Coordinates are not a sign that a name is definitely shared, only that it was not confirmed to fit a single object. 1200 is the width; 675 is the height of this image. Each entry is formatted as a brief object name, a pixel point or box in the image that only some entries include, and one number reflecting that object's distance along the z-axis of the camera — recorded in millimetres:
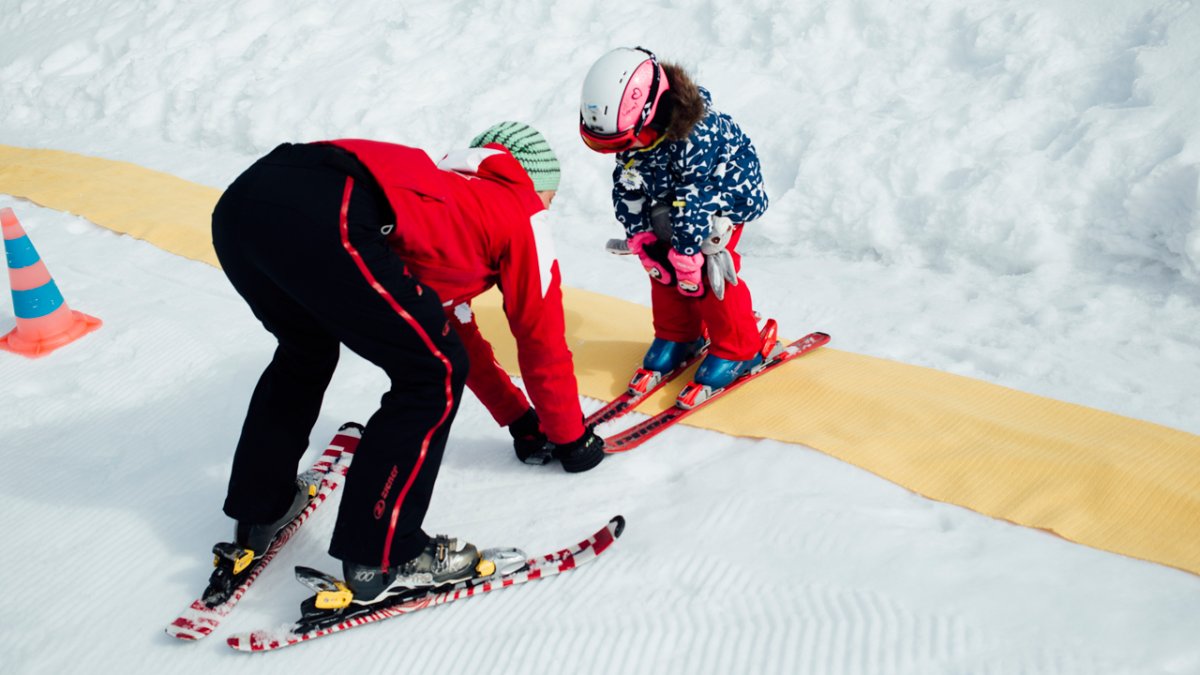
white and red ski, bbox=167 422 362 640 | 2762
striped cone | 4609
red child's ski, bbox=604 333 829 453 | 3621
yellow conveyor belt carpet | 2857
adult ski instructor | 2340
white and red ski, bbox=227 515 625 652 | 2674
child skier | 3176
